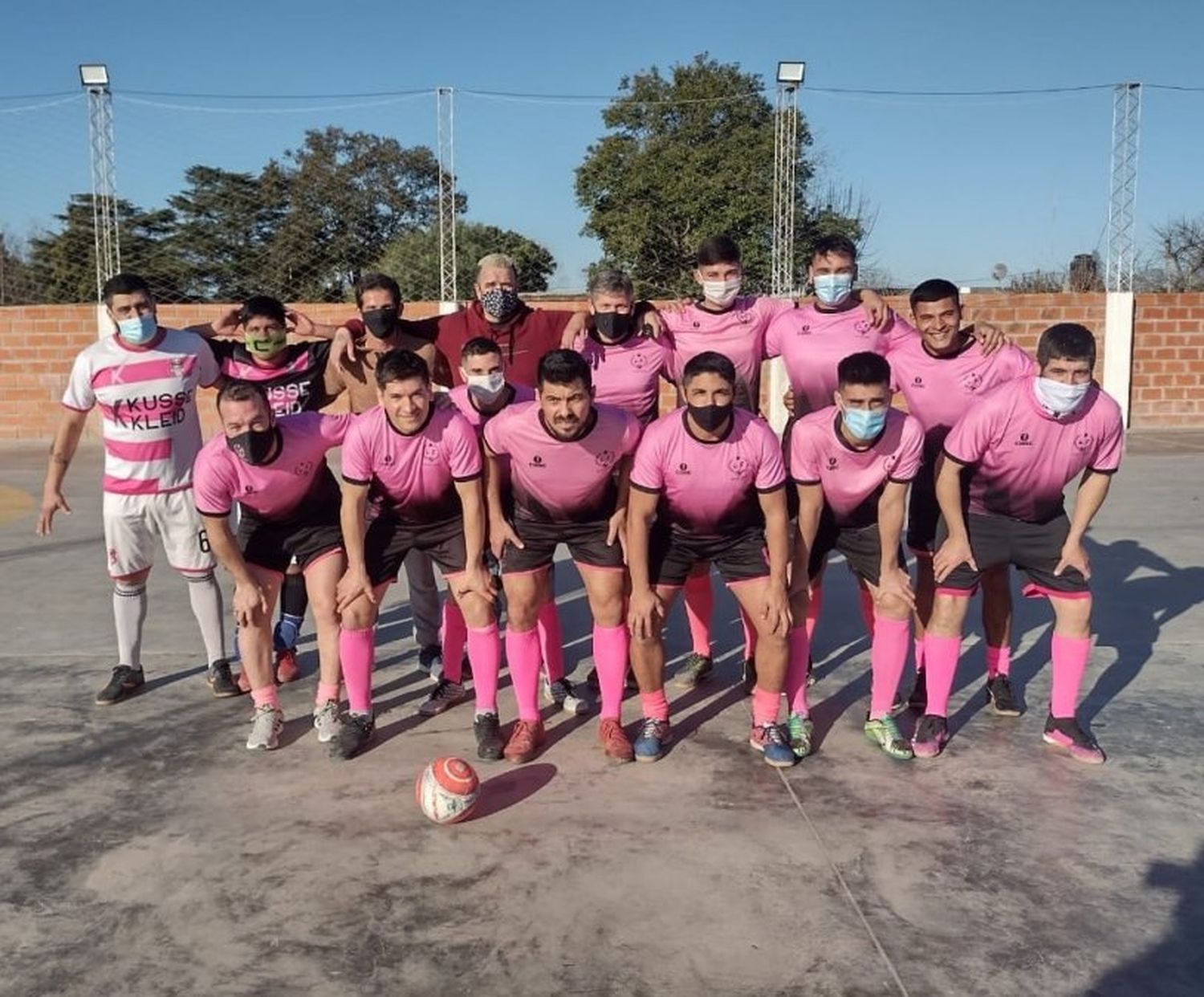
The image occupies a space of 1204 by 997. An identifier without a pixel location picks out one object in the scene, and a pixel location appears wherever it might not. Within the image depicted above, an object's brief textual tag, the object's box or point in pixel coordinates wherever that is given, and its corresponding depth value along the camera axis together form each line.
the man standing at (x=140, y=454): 5.13
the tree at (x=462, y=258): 19.20
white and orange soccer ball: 3.79
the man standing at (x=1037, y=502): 4.40
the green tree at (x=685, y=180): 23.14
